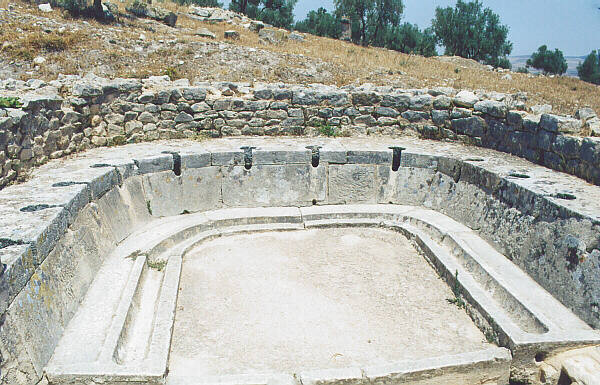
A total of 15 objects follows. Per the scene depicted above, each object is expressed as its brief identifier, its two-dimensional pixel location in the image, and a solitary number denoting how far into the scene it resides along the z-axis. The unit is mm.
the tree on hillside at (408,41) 39594
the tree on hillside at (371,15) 39375
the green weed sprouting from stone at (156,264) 5753
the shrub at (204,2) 35459
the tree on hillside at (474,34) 43469
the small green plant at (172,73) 12627
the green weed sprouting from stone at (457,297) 5176
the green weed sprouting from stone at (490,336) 4475
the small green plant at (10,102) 5938
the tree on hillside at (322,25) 41031
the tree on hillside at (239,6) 38094
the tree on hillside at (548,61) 45438
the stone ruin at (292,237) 4020
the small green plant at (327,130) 9164
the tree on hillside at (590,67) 44406
